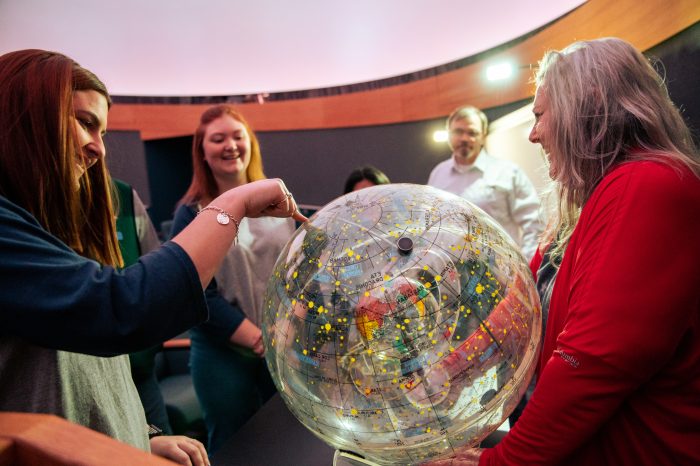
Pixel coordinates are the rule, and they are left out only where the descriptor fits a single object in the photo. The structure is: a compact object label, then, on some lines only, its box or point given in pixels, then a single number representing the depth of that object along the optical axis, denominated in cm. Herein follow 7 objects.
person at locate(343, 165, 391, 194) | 255
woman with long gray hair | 68
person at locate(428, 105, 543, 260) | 244
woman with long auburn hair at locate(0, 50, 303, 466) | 53
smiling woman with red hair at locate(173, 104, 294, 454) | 144
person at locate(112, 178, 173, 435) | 141
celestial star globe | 62
